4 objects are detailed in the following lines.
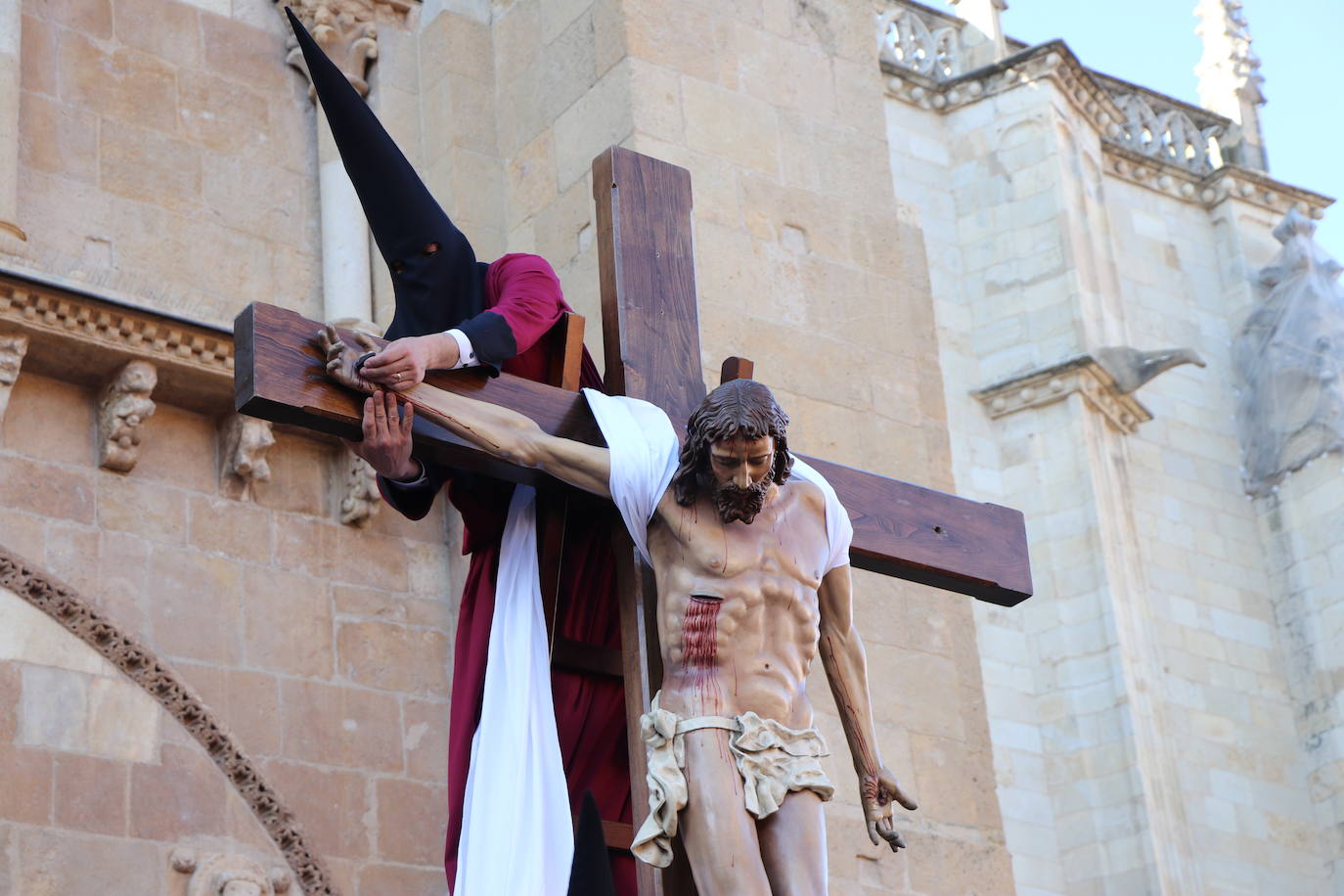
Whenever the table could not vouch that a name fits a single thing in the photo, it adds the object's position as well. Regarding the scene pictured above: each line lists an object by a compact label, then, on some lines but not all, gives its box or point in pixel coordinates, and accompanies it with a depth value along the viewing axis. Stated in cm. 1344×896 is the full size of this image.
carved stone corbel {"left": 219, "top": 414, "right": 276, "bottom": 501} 643
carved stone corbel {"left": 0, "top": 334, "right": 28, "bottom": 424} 609
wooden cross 435
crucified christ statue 400
